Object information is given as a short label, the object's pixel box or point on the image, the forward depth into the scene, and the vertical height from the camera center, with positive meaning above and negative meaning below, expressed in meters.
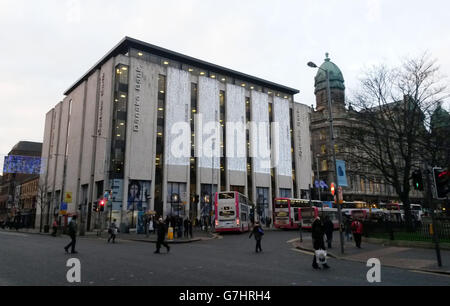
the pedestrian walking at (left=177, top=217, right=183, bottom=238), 28.70 -1.14
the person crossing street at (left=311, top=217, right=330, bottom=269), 11.55 -0.96
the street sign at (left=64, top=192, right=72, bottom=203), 33.56 +1.80
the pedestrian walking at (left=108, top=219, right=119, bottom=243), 24.34 -1.18
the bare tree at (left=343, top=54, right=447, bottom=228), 26.12 +7.83
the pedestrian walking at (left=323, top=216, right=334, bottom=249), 19.42 -0.95
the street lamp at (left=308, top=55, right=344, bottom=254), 16.50 +2.14
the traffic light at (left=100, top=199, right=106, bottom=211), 31.83 +1.00
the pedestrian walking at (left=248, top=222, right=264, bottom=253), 17.60 -1.00
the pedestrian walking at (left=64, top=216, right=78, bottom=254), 15.46 -0.77
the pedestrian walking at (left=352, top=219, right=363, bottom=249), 19.10 -1.06
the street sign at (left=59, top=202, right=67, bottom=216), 43.06 +1.13
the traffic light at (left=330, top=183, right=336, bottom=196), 17.19 +1.23
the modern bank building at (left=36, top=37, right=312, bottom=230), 46.25 +11.82
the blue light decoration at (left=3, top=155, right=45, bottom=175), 46.65 +7.39
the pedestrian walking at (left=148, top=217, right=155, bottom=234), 33.63 -1.17
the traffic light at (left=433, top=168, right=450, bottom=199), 11.31 +1.05
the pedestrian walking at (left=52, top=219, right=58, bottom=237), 33.60 -1.32
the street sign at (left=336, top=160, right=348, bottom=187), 17.05 +2.03
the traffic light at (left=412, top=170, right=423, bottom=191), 12.47 +1.20
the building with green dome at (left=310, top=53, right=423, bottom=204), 72.62 +16.09
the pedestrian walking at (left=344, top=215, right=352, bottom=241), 24.98 -1.23
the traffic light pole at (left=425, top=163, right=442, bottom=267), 11.76 +0.21
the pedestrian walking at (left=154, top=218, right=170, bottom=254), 16.61 -1.05
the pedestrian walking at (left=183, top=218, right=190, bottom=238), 29.26 -1.17
